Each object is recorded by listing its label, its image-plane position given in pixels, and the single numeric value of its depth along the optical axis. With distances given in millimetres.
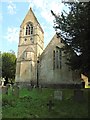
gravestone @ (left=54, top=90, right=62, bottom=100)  5726
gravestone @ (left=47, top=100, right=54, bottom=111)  4506
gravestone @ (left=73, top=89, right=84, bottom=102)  5552
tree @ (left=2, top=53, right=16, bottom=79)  20315
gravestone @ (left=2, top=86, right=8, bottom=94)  7556
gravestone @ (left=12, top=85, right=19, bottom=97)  6691
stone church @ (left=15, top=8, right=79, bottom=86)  12955
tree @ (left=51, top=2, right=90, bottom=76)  4884
